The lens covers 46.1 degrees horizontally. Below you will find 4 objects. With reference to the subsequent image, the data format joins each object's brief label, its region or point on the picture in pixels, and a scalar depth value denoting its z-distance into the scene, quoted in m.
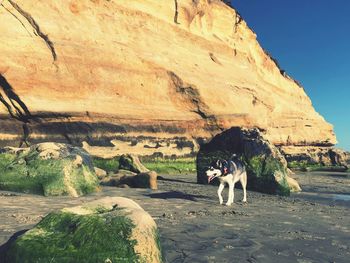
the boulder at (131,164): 20.41
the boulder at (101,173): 17.07
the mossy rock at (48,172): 11.72
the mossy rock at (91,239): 4.51
